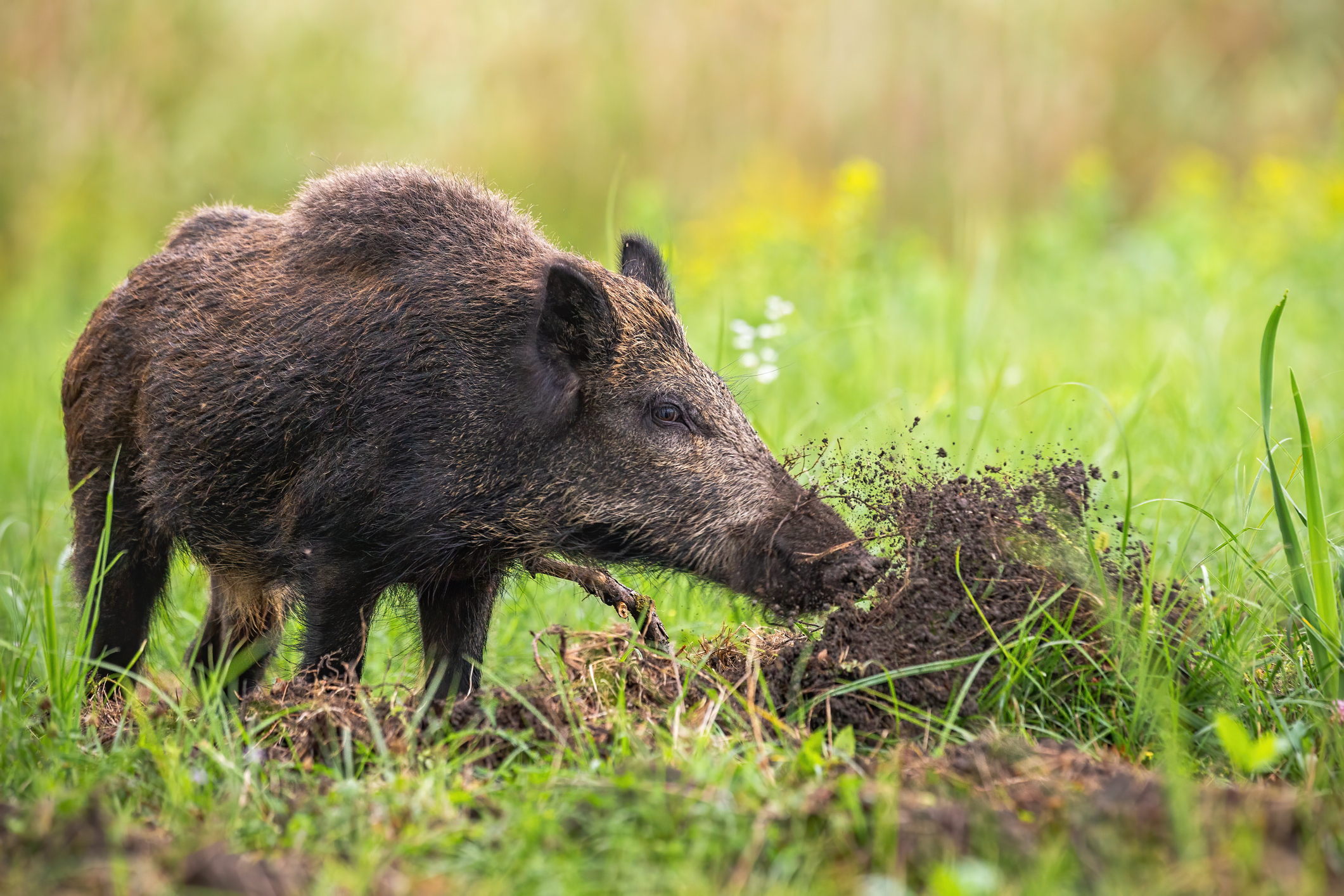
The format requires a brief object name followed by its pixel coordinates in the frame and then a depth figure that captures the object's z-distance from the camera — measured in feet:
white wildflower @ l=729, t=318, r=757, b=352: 34.00
